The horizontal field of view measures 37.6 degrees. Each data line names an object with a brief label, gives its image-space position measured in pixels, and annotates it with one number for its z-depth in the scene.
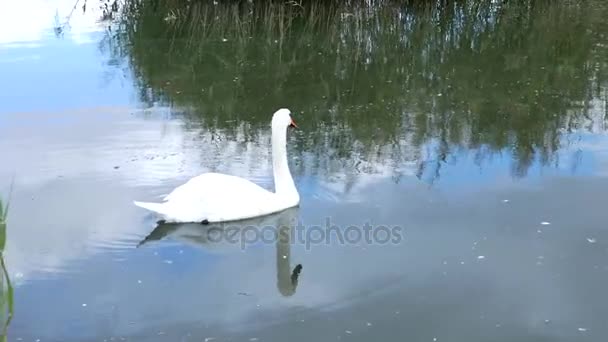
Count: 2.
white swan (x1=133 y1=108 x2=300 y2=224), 5.31
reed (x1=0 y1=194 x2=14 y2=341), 2.80
